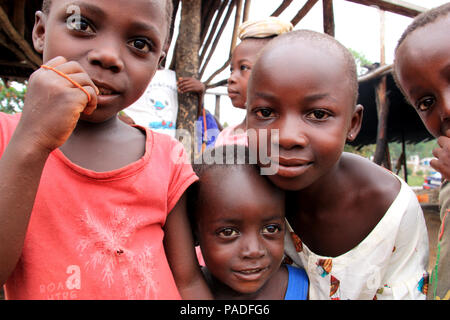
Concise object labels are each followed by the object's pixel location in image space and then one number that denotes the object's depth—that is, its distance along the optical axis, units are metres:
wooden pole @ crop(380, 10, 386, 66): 4.00
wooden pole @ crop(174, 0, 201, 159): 2.61
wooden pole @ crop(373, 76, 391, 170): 4.43
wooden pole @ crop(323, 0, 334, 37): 3.13
